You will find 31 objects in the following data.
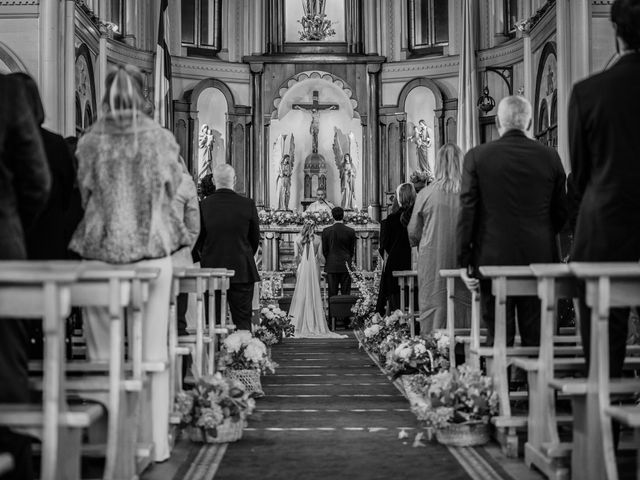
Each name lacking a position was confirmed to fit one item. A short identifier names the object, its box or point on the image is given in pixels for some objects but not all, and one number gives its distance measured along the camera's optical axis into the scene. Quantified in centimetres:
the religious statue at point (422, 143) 1848
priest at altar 1690
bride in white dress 1217
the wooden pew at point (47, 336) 297
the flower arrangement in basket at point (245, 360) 661
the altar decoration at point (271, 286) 1416
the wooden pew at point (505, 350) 445
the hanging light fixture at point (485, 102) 1315
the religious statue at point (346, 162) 1891
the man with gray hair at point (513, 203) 510
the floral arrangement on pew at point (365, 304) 1123
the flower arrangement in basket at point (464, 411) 486
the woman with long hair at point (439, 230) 689
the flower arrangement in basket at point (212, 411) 497
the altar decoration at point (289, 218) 1758
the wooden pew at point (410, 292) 845
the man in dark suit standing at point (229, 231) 748
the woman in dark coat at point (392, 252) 944
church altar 1767
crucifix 1919
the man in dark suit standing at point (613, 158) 376
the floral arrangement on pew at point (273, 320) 983
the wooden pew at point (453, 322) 541
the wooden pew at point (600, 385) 332
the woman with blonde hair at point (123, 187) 423
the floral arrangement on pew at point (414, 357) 683
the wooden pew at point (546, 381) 394
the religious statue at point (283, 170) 1888
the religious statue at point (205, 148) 1850
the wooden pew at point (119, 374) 353
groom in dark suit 1288
